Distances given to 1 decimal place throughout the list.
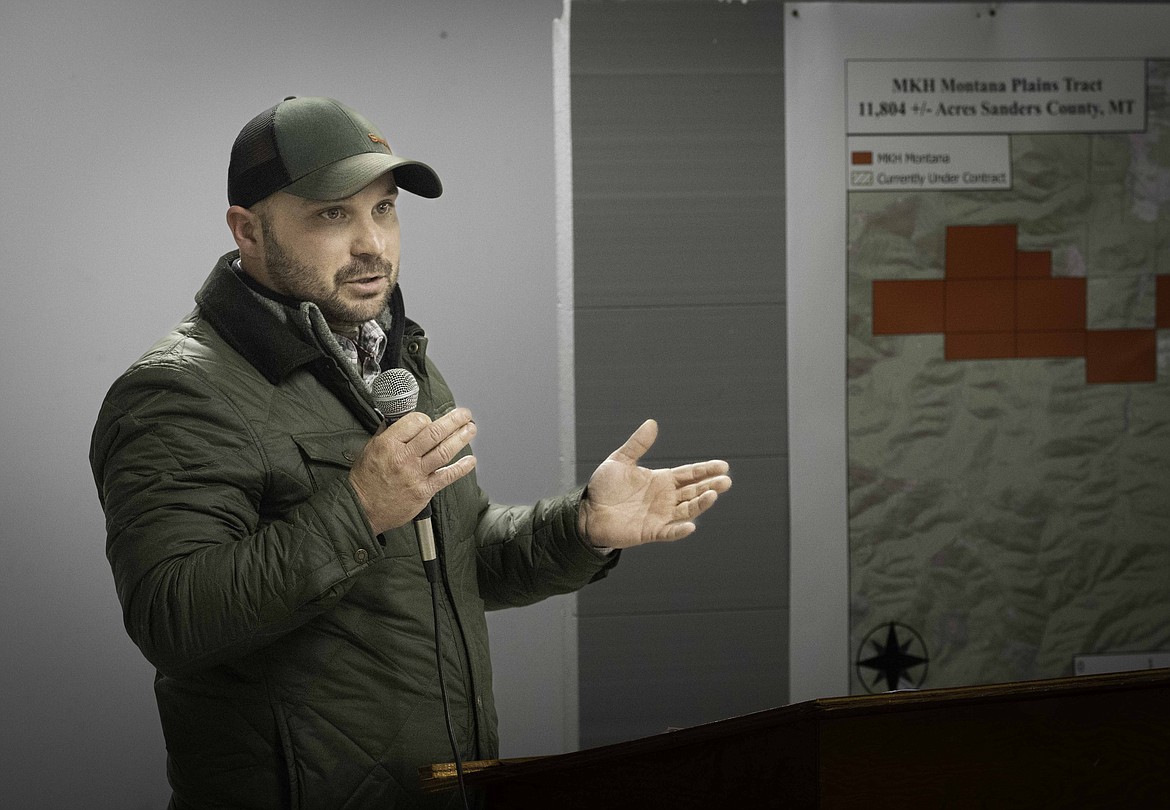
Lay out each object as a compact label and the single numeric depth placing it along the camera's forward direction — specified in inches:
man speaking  115.3
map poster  152.8
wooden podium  107.6
